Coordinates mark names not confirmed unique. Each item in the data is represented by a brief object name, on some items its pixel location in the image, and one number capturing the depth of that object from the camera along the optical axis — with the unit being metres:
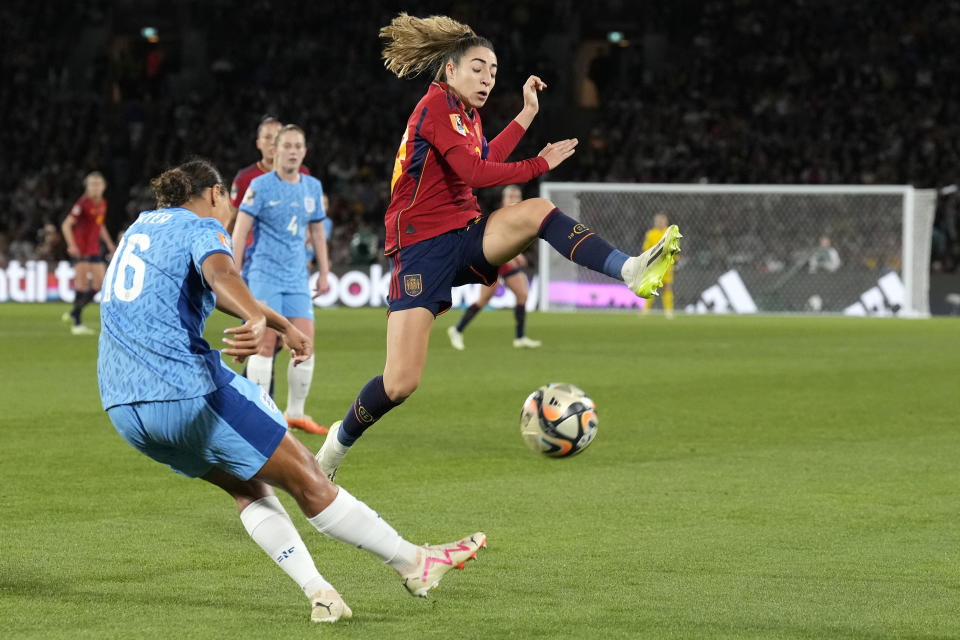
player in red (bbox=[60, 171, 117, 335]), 39.72
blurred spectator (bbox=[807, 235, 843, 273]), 54.03
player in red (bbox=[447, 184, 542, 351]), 34.37
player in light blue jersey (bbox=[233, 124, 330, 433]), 18.55
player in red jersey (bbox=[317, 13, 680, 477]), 11.98
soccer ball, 12.09
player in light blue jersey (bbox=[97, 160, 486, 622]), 8.77
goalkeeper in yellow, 51.37
